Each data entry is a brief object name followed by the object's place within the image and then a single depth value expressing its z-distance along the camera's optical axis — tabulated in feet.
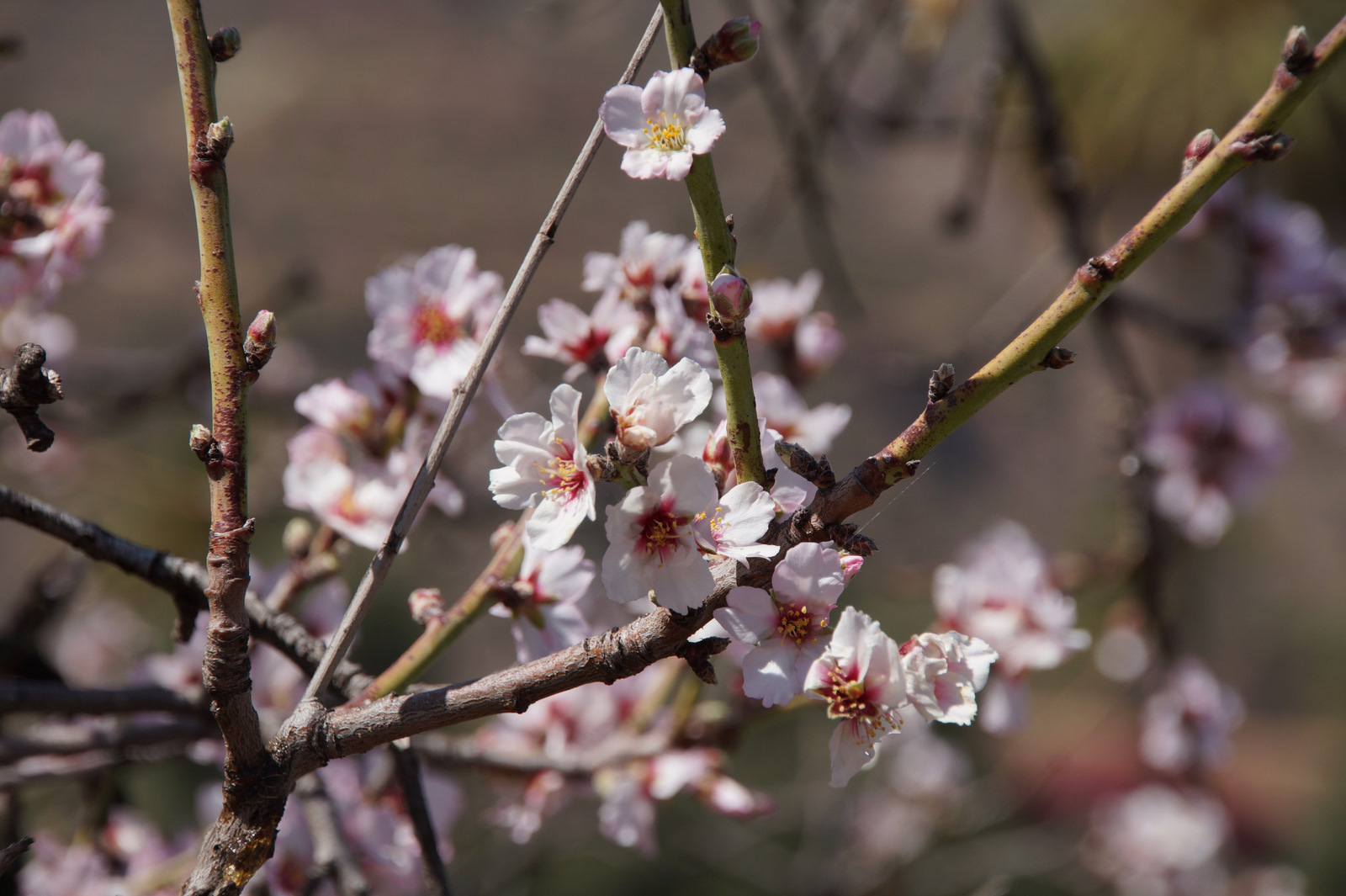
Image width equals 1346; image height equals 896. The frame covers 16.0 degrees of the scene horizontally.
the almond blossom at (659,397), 3.89
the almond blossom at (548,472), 3.89
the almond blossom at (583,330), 4.19
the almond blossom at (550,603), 4.14
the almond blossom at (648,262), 4.20
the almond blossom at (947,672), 3.89
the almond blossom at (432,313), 4.26
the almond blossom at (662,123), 3.86
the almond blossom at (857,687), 3.88
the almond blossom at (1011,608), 4.69
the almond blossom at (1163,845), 10.47
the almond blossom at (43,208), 4.34
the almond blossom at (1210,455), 7.33
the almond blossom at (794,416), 4.36
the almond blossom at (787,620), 3.87
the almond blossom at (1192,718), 7.55
